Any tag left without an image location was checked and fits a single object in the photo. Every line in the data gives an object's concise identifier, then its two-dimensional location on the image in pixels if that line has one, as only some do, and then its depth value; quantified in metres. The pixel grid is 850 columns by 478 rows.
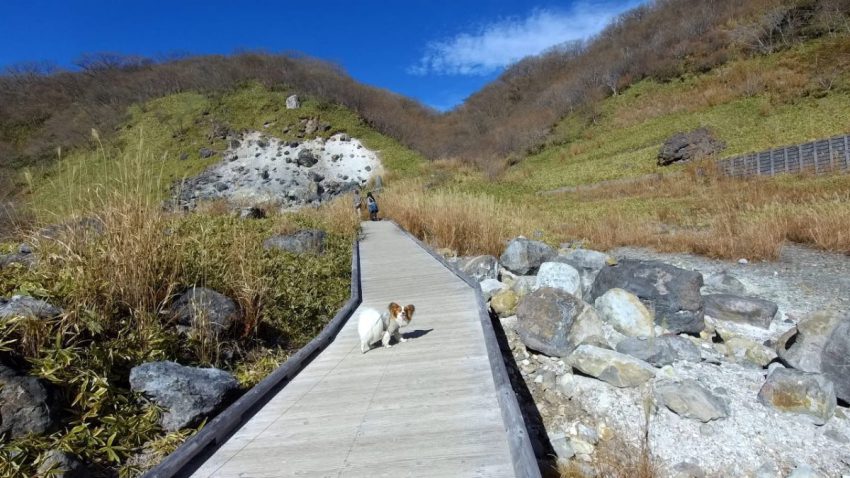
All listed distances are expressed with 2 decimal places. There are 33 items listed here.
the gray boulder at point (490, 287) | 6.34
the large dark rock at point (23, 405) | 2.58
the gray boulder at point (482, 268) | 7.22
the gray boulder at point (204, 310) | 4.04
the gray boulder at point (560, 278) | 6.03
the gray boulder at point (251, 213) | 13.16
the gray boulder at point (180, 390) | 3.13
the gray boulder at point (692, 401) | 3.53
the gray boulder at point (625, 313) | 4.82
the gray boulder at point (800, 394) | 3.46
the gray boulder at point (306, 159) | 26.66
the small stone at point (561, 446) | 3.22
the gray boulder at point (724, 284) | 6.11
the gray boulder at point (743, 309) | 5.07
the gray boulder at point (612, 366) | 3.99
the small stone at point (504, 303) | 5.71
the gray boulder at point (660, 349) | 4.32
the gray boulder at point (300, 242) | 8.30
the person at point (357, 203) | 13.70
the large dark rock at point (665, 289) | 5.04
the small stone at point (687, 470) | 3.02
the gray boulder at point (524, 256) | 7.57
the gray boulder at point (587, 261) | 7.28
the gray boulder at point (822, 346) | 3.70
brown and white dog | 3.72
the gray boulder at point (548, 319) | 4.61
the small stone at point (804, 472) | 2.87
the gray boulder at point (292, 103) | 32.00
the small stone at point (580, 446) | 3.31
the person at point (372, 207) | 15.02
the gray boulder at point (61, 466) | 2.38
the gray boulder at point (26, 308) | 3.12
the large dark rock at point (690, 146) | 18.08
